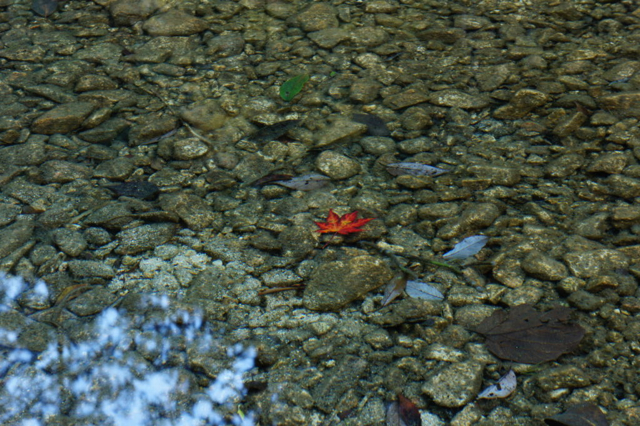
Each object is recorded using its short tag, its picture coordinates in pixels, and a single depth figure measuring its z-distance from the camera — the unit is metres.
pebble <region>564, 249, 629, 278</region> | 3.66
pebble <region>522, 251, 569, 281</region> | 3.66
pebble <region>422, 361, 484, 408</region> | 3.02
